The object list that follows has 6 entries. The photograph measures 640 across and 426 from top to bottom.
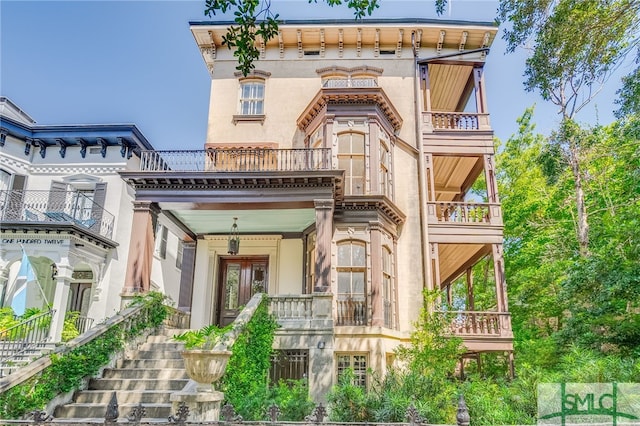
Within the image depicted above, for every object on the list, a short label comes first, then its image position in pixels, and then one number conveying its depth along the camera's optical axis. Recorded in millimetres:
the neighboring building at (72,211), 14195
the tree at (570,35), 8102
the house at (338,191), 11336
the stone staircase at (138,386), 7113
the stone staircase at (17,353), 10680
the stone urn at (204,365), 5855
